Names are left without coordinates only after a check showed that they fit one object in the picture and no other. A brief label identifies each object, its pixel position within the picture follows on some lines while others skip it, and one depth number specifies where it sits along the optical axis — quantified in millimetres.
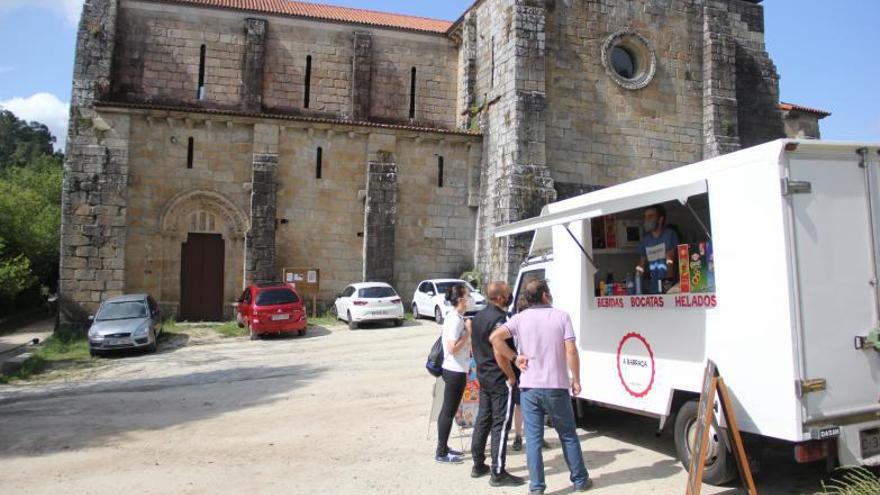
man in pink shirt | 5152
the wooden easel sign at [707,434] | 4574
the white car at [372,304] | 18078
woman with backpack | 6133
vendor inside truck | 6090
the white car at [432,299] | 18795
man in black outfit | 5570
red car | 16750
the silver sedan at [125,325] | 14797
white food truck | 4598
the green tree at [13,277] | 23594
